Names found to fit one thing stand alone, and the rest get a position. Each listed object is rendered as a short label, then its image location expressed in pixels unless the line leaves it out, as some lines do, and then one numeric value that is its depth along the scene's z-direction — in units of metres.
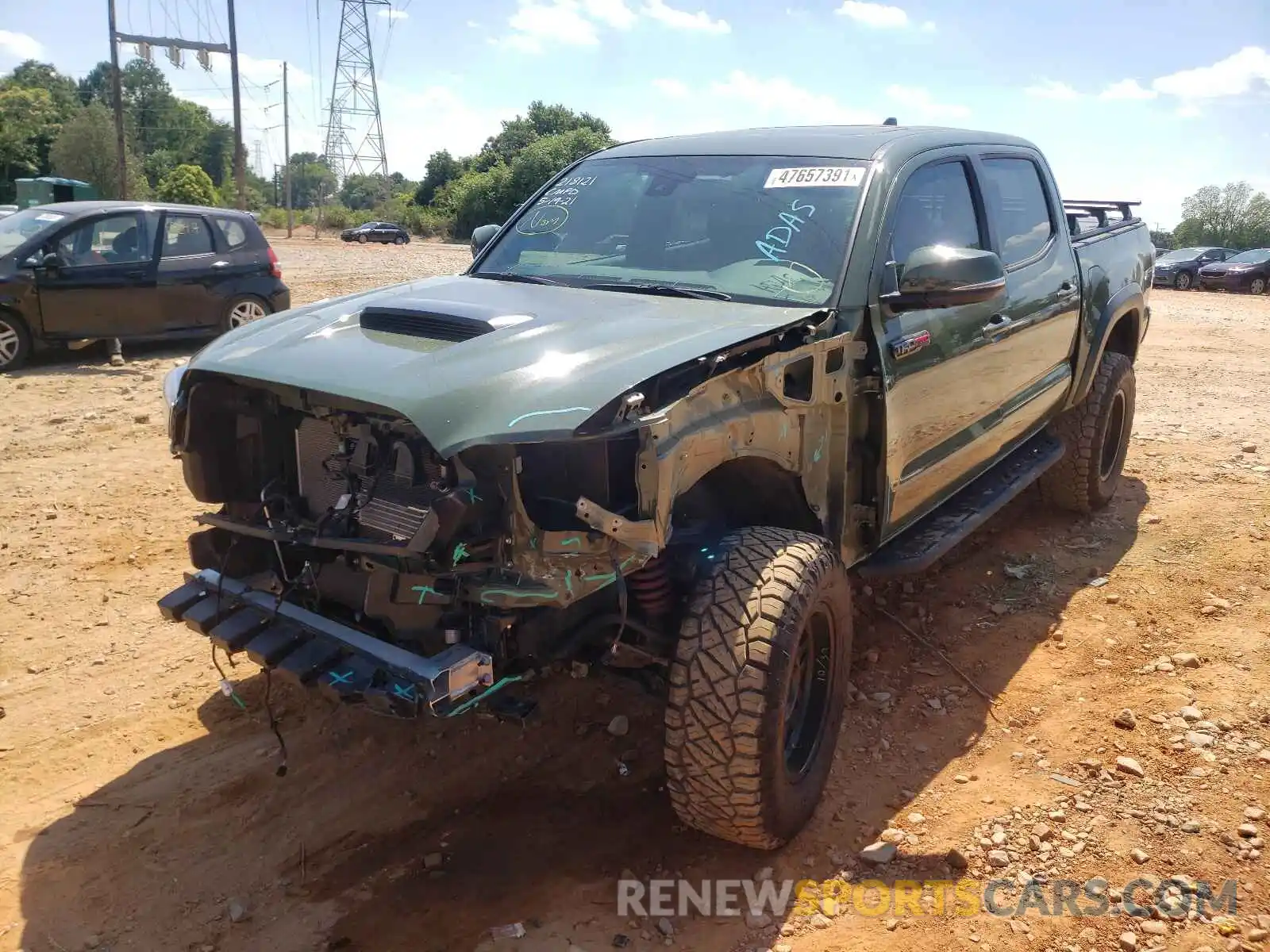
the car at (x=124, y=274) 9.36
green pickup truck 2.46
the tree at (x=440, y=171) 57.03
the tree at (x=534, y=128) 53.15
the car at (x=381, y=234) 41.28
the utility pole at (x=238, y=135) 26.36
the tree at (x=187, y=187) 45.09
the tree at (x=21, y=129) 43.72
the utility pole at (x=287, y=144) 50.84
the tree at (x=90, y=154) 42.69
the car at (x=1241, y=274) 22.83
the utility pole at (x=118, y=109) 25.62
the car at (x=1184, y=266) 23.97
